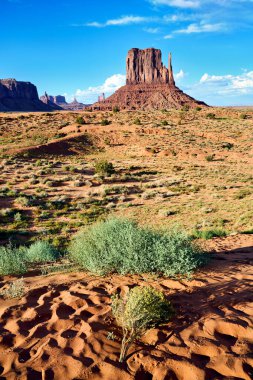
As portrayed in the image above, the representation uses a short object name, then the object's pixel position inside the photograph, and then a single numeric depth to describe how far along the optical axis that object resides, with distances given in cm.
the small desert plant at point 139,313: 469
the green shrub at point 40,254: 1130
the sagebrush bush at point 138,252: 740
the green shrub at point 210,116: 6164
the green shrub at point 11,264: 912
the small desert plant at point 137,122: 5383
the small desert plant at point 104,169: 3041
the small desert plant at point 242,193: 2198
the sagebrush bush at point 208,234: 1347
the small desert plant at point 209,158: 3841
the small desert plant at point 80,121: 5615
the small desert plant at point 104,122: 5439
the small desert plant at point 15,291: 691
